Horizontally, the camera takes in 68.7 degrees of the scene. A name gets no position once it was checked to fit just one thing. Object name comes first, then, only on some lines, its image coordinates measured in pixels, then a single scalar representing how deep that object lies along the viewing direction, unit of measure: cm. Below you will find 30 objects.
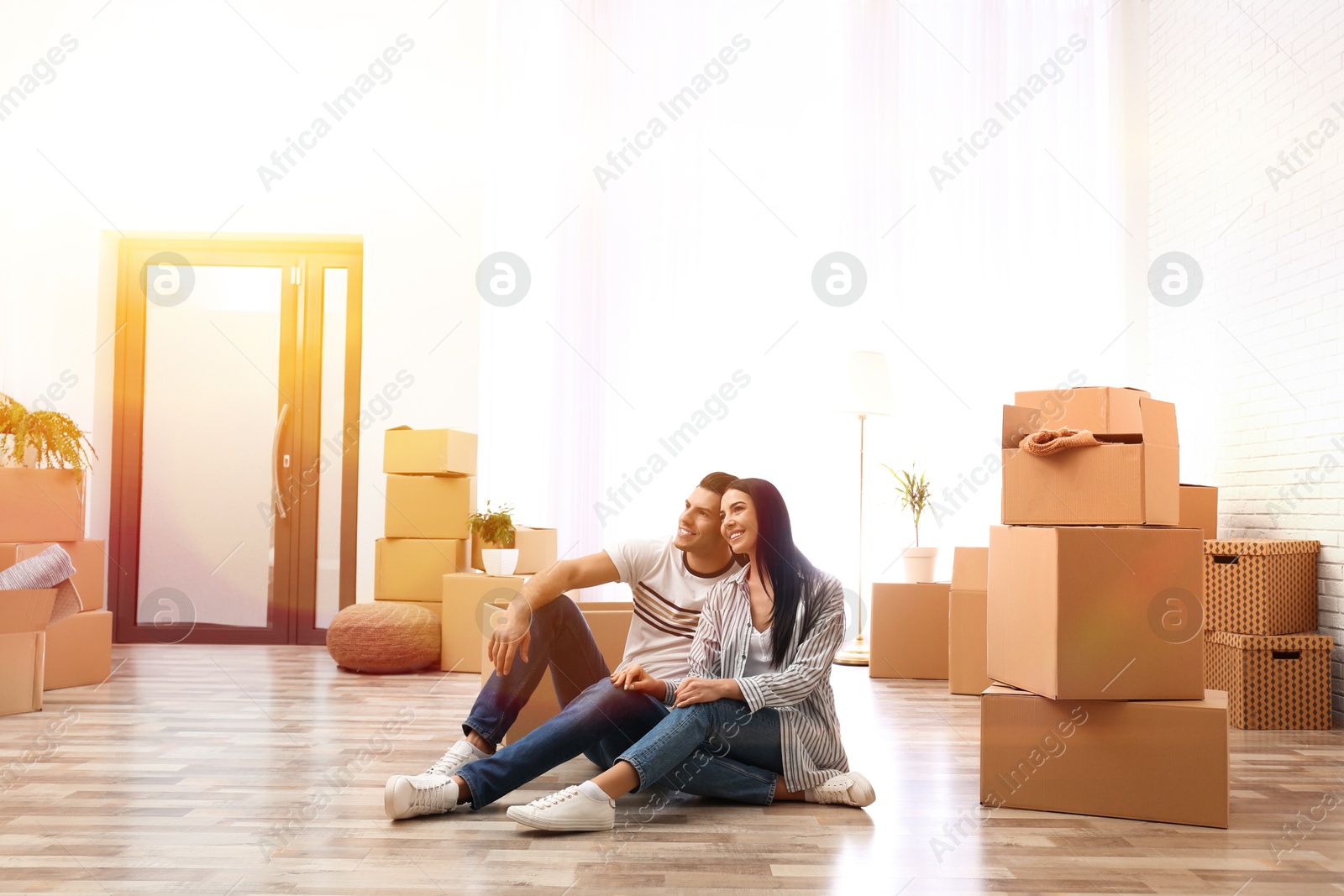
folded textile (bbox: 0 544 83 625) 329
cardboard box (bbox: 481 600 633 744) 277
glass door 534
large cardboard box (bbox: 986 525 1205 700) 223
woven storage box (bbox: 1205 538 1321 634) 354
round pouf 430
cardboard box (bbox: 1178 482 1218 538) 394
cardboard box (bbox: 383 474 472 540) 467
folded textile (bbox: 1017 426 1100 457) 229
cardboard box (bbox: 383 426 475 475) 459
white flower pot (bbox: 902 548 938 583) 453
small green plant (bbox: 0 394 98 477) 394
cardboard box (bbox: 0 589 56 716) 323
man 213
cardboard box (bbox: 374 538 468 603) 464
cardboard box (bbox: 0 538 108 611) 412
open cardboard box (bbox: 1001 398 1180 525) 225
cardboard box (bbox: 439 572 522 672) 441
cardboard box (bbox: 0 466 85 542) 381
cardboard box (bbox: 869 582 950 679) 440
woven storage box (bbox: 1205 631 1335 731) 345
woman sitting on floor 221
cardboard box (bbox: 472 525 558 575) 463
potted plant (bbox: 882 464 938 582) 453
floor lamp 466
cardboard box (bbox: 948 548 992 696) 399
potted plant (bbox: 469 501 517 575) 448
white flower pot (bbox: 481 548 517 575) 448
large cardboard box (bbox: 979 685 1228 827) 219
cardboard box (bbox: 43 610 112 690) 378
